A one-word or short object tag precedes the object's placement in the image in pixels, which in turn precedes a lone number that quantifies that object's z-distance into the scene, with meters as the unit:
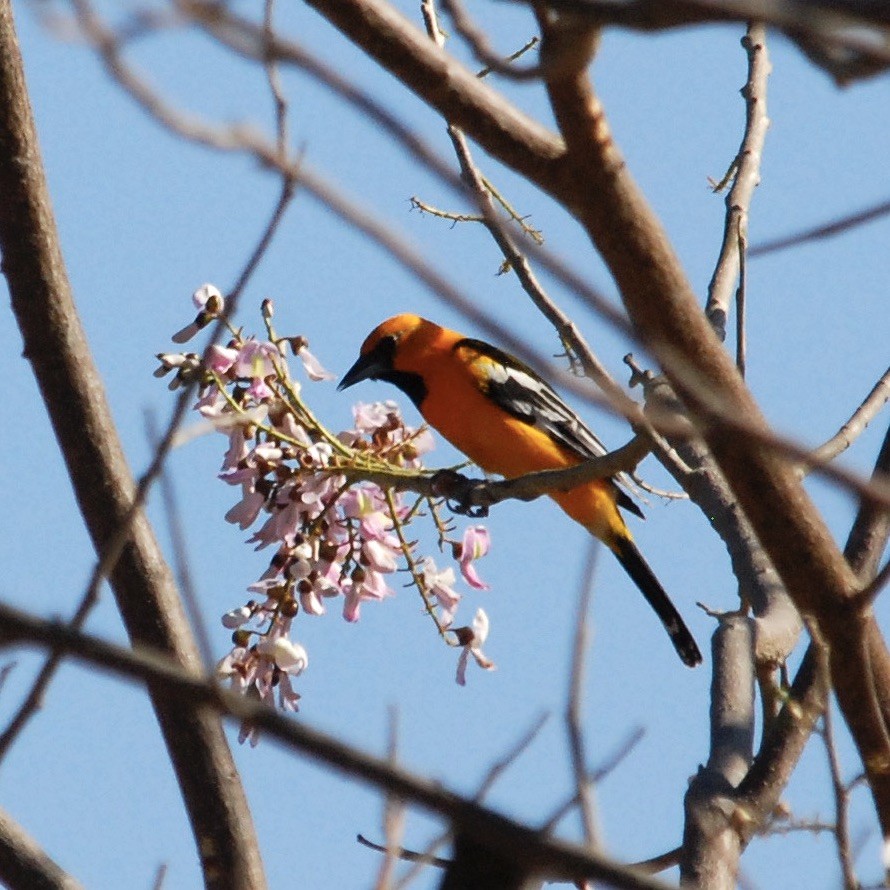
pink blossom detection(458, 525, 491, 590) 7.74
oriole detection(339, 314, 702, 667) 11.60
